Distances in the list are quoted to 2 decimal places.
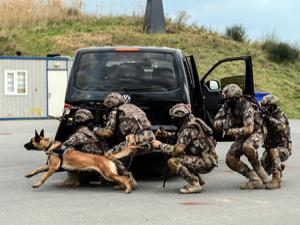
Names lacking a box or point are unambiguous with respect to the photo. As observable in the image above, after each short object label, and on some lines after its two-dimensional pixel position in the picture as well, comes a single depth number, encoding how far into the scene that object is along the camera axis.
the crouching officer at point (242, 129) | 17.30
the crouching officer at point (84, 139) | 17.11
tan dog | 16.72
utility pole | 78.06
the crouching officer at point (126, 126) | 17.07
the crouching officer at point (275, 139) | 18.14
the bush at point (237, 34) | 89.38
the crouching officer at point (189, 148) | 16.77
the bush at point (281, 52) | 84.71
